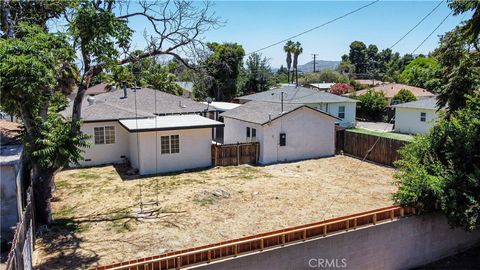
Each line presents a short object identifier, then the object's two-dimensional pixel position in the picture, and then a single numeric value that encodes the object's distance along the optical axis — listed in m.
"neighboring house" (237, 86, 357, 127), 30.66
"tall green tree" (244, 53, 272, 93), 46.25
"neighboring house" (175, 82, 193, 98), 49.71
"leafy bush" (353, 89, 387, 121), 38.16
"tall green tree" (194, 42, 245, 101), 42.11
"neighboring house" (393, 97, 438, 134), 29.08
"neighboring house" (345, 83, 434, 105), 41.62
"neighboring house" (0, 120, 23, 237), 9.82
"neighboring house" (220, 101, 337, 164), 21.17
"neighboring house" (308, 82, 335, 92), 57.88
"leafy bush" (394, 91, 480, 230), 9.34
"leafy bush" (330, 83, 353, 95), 47.25
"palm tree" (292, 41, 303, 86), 66.81
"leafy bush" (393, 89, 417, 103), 38.69
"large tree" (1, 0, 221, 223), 10.60
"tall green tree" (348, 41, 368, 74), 106.50
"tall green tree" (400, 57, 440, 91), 52.08
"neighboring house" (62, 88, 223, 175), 18.53
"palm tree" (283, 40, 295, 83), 67.06
